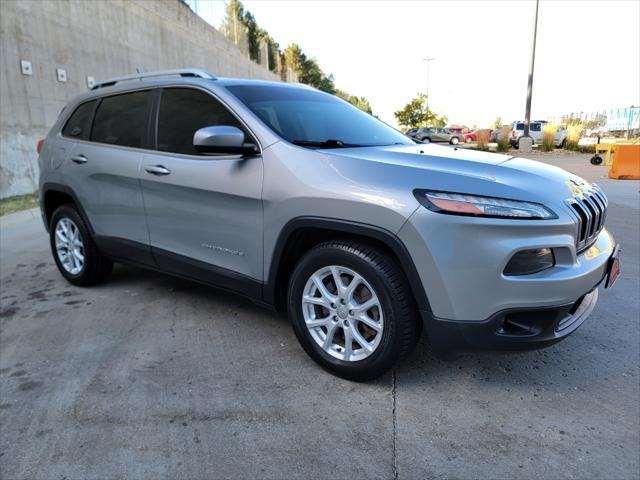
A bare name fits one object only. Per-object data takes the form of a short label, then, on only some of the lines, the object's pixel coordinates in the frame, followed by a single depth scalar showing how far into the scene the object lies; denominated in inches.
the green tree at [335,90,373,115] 3970.7
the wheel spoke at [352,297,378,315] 100.1
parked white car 960.9
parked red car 1518.7
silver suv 89.7
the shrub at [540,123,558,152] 914.7
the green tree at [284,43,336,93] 2236.7
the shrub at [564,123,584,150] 908.0
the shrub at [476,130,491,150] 1000.9
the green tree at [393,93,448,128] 2245.3
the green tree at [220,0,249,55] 1086.9
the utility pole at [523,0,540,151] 819.1
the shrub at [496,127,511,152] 991.0
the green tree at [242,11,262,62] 1330.0
